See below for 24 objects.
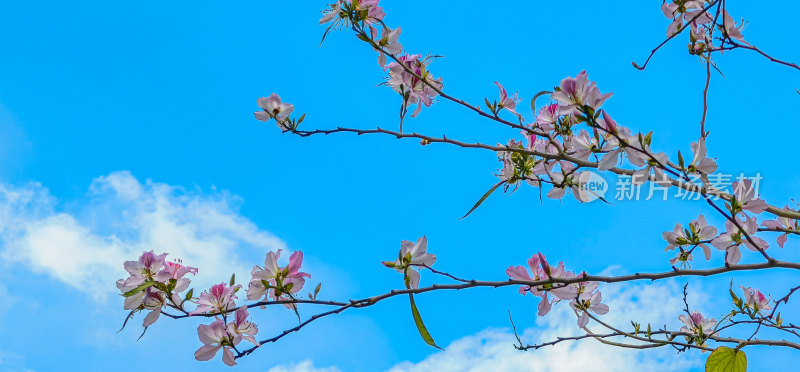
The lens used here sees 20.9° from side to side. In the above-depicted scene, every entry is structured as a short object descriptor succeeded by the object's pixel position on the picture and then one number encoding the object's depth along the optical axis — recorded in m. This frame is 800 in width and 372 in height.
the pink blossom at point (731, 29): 3.46
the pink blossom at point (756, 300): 3.54
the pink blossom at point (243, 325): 3.12
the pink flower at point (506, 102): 3.39
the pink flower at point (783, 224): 3.39
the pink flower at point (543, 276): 3.14
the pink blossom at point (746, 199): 3.14
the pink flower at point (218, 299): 3.11
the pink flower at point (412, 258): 3.08
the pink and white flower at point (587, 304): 3.36
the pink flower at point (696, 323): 3.59
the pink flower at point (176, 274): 3.10
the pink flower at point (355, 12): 3.35
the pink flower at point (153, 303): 3.10
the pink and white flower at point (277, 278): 3.08
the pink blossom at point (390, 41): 3.38
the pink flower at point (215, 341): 3.10
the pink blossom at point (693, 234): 3.29
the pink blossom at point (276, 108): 3.38
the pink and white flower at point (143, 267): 3.10
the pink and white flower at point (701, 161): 3.08
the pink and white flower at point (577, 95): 3.05
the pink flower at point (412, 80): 3.40
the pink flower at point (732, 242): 3.24
